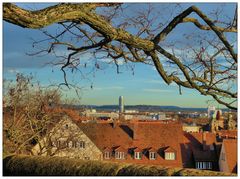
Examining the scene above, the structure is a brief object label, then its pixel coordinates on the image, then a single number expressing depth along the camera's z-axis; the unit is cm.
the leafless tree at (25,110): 1199
